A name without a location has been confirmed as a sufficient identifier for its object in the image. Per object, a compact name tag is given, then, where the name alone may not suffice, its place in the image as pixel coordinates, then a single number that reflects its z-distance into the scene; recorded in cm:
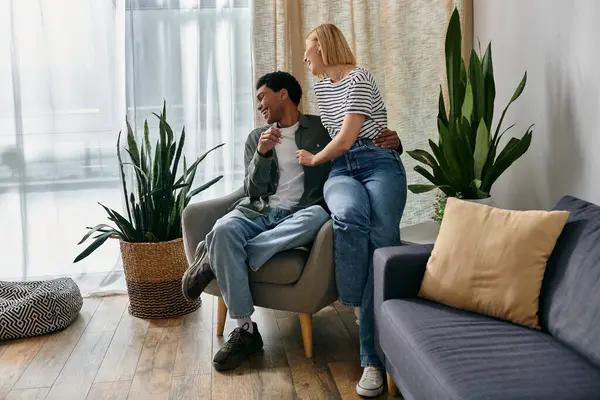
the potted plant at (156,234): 355
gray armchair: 288
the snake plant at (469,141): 310
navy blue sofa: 178
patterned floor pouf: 331
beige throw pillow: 221
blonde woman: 281
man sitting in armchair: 292
